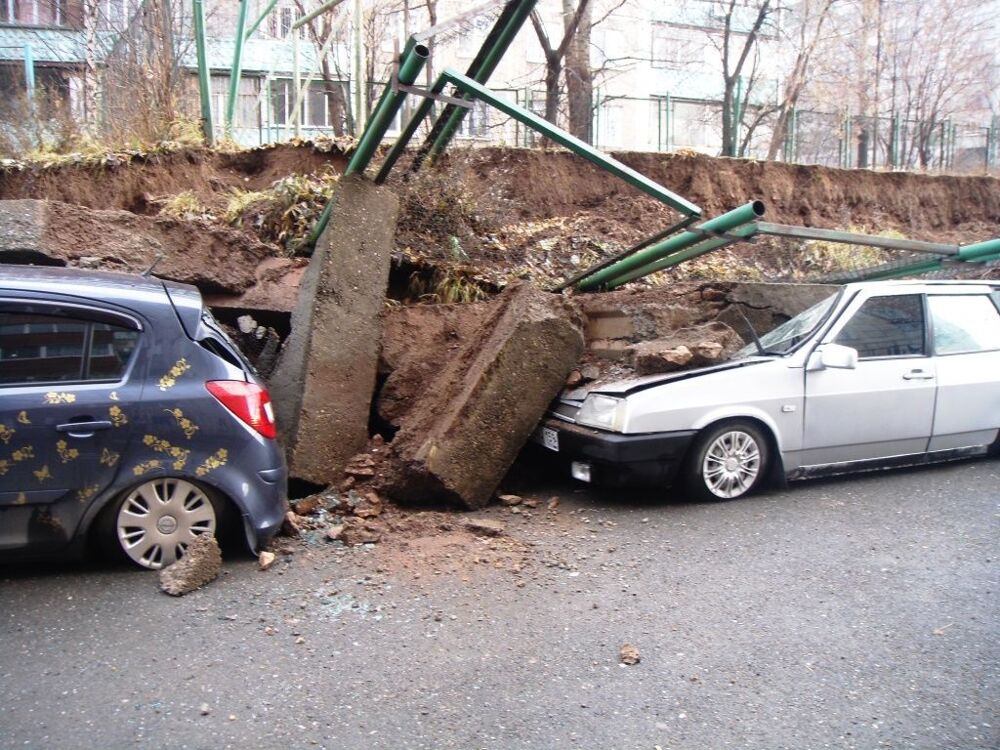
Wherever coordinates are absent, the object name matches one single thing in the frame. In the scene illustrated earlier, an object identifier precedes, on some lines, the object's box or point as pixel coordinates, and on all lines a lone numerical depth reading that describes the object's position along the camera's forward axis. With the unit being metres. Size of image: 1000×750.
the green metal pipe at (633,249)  7.33
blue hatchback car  4.59
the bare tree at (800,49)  18.02
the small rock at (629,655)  4.02
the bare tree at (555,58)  14.59
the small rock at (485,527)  5.68
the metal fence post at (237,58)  11.62
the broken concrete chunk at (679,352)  6.73
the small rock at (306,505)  5.90
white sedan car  6.32
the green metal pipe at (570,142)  6.41
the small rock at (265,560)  5.05
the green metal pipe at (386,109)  5.95
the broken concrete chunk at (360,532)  5.54
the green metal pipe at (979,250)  7.77
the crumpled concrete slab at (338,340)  6.39
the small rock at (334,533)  5.56
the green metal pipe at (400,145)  6.96
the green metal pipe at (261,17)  12.42
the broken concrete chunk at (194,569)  4.64
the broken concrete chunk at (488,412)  6.08
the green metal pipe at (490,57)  6.44
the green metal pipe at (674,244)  6.58
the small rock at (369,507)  5.93
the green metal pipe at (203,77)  10.27
